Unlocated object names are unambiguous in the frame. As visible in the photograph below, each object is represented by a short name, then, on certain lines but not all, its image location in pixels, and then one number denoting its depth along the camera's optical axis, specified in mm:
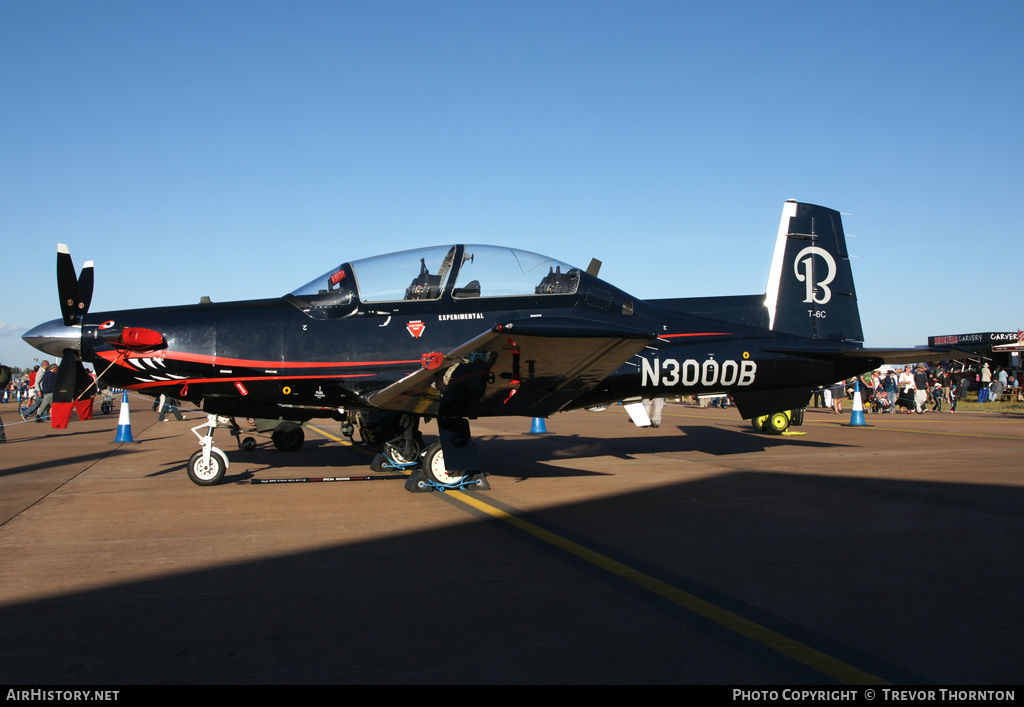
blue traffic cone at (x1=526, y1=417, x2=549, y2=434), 17016
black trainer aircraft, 7371
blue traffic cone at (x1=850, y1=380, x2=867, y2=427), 17906
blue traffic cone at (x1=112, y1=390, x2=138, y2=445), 15019
